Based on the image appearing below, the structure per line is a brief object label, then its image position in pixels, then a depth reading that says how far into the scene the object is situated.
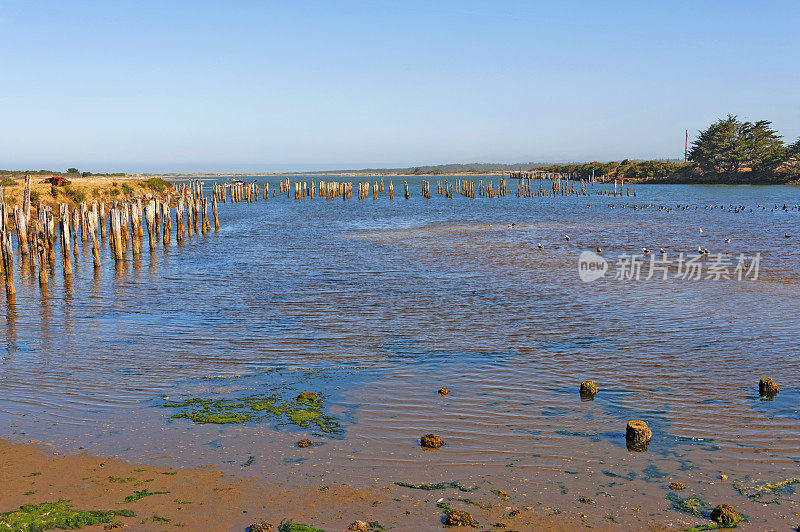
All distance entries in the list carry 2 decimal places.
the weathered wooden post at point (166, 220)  30.79
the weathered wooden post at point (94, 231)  21.14
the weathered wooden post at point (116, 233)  23.37
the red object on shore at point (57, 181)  43.07
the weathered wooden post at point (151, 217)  29.58
